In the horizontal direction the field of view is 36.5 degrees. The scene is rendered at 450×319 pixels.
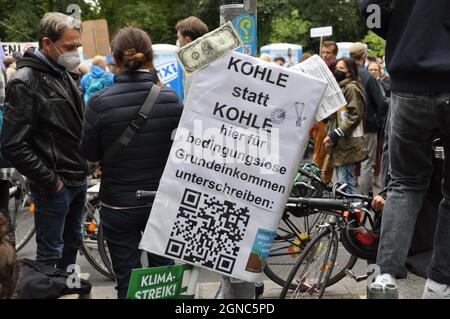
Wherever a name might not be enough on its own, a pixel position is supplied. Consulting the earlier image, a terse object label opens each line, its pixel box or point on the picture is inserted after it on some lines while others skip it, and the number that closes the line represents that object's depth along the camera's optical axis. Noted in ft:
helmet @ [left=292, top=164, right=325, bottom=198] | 15.61
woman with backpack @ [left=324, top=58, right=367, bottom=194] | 25.41
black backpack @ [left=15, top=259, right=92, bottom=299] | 10.21
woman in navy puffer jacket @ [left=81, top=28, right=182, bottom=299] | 12.22
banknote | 9.47
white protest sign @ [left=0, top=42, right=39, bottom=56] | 52.19
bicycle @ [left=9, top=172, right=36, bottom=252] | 21.72
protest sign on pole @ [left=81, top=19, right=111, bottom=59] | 29.78
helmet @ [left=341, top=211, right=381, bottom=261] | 12.66
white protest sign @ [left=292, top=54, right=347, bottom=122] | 9.59
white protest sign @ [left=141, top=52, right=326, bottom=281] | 9.45
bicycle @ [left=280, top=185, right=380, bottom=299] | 13.57
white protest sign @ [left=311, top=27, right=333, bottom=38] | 43.80
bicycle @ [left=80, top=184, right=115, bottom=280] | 18.94
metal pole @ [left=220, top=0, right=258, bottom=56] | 12.46
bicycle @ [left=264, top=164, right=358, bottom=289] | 17.07
